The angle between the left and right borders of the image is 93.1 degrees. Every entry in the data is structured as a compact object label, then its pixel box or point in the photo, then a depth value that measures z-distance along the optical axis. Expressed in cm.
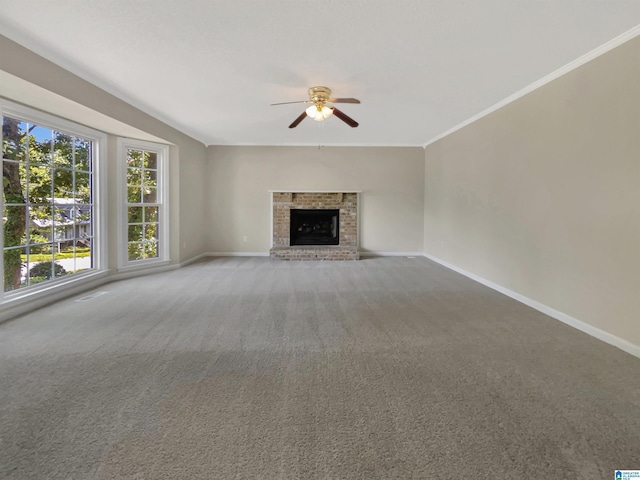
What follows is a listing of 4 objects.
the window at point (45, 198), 321
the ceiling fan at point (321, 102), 338
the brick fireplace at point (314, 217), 674
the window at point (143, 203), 479
